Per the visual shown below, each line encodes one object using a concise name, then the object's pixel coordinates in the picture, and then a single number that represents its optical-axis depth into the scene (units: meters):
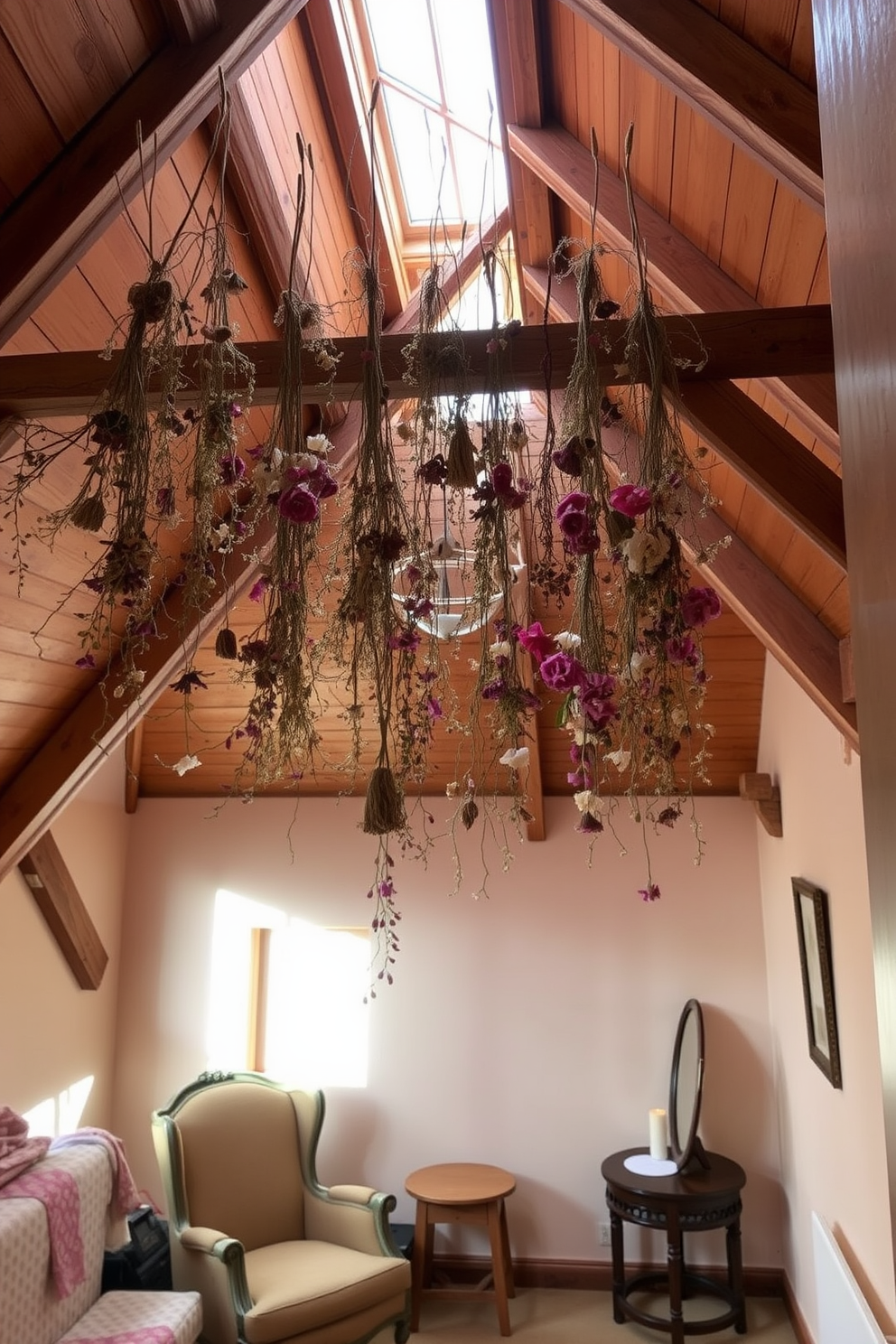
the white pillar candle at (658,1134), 4.12
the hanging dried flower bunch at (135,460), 1.15
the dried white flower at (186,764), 1.25
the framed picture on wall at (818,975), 3.08
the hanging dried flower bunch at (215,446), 1.24
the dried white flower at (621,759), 1.22
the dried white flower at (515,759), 1.26
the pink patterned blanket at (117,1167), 3.55
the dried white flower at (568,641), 1.22
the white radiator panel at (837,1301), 2.65
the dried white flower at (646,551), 1.06
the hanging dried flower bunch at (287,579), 1.16
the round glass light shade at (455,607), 1.32
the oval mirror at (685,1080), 4.18
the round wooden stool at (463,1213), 3.94
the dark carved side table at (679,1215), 3.72
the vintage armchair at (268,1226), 3.36
